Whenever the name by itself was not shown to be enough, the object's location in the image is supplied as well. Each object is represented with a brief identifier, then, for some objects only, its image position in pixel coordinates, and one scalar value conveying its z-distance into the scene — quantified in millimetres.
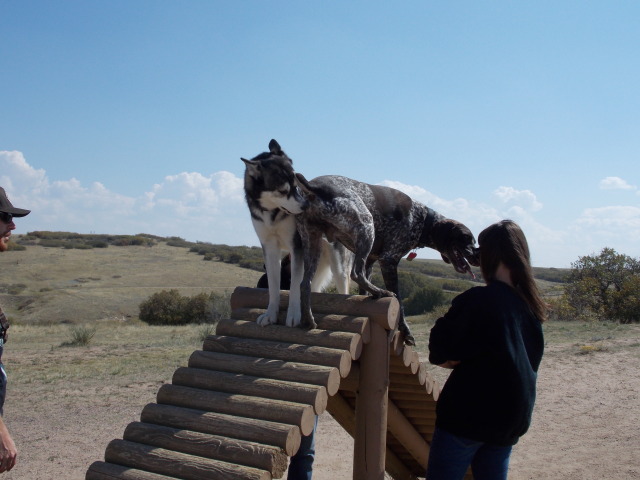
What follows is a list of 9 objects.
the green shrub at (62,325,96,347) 14305
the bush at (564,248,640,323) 17812
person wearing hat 3030
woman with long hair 2980
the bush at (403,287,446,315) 22797
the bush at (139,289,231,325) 21531
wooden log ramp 3553
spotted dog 4230
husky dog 4109
